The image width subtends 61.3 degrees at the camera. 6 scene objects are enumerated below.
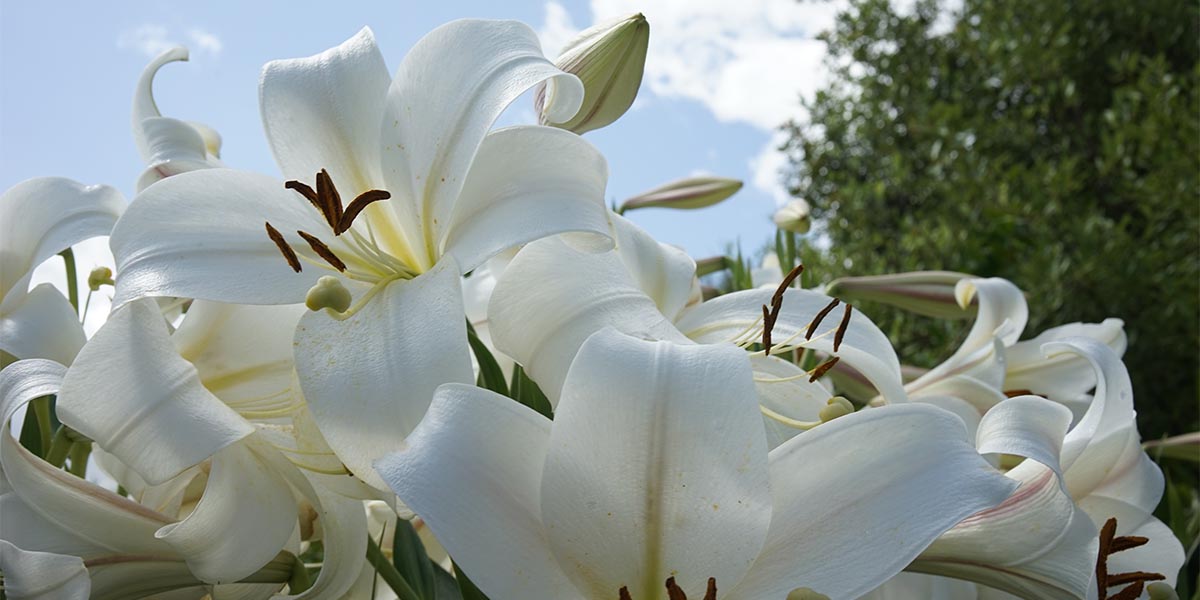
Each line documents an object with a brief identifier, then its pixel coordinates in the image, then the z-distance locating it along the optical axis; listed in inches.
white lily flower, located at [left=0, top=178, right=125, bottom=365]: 20.5
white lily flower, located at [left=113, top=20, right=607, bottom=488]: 16.6
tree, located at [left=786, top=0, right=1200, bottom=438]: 121.5
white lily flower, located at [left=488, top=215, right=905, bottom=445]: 18.3
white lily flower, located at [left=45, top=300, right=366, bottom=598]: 16.8
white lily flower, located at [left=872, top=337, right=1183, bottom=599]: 16.0
